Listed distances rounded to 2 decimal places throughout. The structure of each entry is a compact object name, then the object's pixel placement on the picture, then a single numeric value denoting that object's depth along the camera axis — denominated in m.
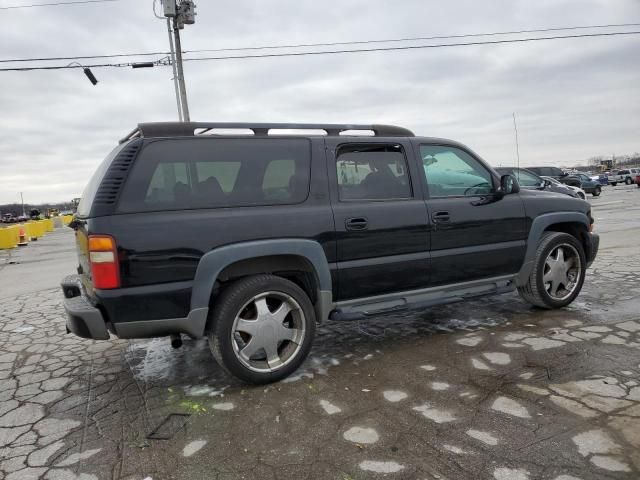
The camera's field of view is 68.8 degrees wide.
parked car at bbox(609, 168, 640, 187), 46.75
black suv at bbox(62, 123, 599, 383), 3.08
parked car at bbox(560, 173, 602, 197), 29.77
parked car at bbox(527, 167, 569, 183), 24.30
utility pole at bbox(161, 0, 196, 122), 15.80
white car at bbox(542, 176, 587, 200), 17.08
